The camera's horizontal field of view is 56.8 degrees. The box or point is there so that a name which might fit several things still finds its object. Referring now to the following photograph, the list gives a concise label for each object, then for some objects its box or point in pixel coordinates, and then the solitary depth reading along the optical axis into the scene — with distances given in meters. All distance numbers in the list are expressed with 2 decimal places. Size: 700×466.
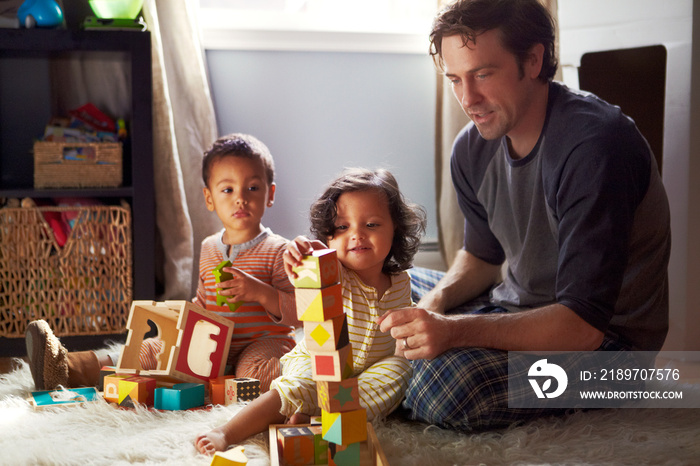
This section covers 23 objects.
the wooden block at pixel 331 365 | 0.96
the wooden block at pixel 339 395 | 0.96
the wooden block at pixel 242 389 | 1.35
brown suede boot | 1.45
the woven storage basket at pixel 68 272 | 1.91
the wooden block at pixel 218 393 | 1.40
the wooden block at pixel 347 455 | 1.02
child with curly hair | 1.23
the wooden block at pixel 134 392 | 1.34
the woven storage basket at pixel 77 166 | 1.93
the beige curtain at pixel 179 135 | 2.09
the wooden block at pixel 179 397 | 1.34
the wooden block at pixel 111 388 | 1.38
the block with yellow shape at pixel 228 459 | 0.99
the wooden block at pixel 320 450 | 1.09
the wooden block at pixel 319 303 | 0.94
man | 1.17
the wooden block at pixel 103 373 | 1.50
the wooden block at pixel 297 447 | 1.08
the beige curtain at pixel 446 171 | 2.37
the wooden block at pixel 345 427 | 0.97
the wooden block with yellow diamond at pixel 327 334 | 0.95
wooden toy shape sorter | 1.42
